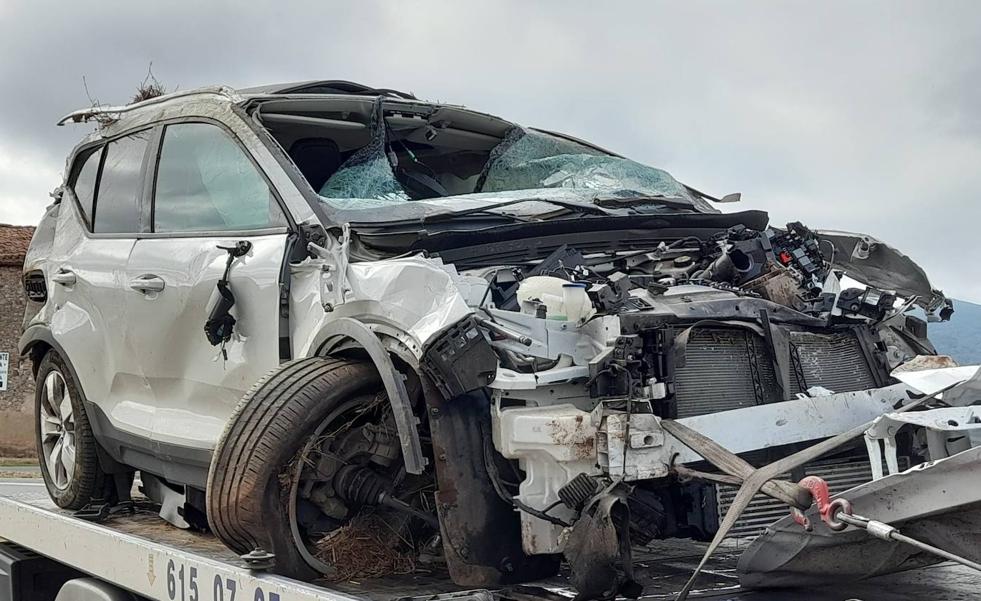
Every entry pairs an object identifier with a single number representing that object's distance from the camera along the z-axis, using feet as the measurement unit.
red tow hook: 7.57
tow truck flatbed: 9.40
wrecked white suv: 9.25
